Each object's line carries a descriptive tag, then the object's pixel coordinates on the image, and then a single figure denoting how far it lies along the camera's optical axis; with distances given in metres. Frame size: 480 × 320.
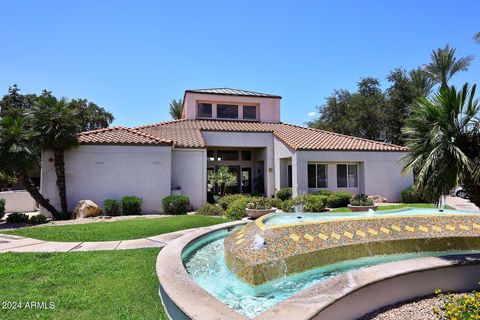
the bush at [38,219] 15.85
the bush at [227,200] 18.69
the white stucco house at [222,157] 18.89
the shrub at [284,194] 21.48
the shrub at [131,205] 17.64
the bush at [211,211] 17.52
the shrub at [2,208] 17.48
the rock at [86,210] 16.59
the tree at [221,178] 23.62
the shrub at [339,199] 19.59
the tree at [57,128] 17.50
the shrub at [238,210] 15.26
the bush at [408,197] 22.01
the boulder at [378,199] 21.88
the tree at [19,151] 16.33
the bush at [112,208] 17.38
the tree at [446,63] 29.47
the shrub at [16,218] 16.42
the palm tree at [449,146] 6.00
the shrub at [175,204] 18.03
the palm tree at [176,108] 49.75
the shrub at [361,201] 17.23
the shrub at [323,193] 20.55
